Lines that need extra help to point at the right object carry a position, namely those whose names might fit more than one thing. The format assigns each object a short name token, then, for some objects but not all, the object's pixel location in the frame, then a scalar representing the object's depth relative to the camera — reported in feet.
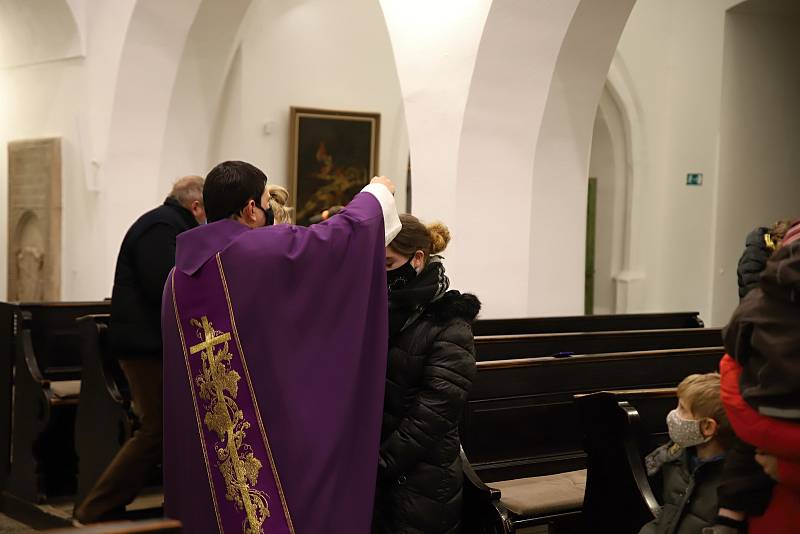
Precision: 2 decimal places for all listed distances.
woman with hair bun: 10.66
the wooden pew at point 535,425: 13.73
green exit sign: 35.58
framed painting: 38.45
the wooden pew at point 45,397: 19.31
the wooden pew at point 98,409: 17.47
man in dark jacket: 16.56
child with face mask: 9.35
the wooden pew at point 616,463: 11.58
